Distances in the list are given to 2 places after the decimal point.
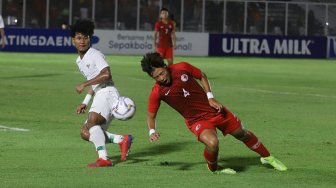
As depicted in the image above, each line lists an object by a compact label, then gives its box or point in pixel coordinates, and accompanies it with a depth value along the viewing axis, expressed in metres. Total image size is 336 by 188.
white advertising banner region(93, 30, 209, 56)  51.28
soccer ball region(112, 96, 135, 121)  12.33
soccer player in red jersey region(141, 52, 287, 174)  11.59
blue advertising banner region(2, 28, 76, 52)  49.75
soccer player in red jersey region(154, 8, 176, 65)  33.44
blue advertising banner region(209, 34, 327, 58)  53.19
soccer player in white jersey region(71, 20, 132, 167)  12.24
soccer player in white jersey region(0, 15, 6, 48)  29.83
